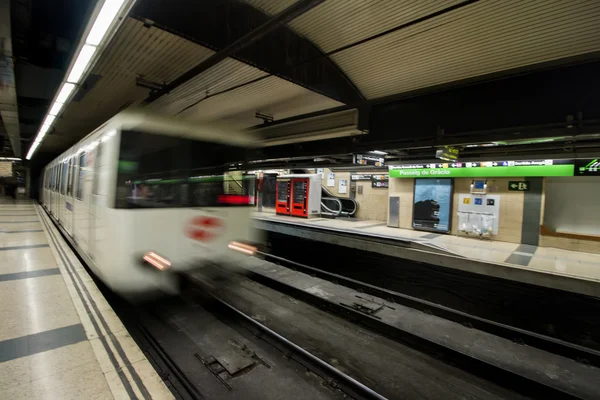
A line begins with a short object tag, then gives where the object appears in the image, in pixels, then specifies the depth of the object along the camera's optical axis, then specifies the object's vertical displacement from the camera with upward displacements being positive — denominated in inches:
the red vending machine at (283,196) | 589.0 +3.5
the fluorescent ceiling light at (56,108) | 232.0 +67.3
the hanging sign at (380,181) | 532.7 +42.8
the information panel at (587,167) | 315.9 +55.1
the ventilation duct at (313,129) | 223.6 +64.4
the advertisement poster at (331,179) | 623.0 +47.7
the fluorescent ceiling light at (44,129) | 338.3 +70.0
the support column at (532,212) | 354.9 -0.5
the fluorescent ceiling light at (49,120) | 281.3 +68.2
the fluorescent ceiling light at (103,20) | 99.0 +65.2
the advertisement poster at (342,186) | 604.1 +32.6
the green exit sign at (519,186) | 364.8 +33.2
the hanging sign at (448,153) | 239.2 +48.3
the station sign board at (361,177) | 557.3 +51.0
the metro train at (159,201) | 128.6 -5.5
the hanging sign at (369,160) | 320.8 +51.7
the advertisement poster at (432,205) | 426.3 +2.4
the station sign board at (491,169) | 336.5 +54.5
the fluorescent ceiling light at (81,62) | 134.5 +66.3
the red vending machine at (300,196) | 551.8 +4.5
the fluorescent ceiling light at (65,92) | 186.7 +66.7
